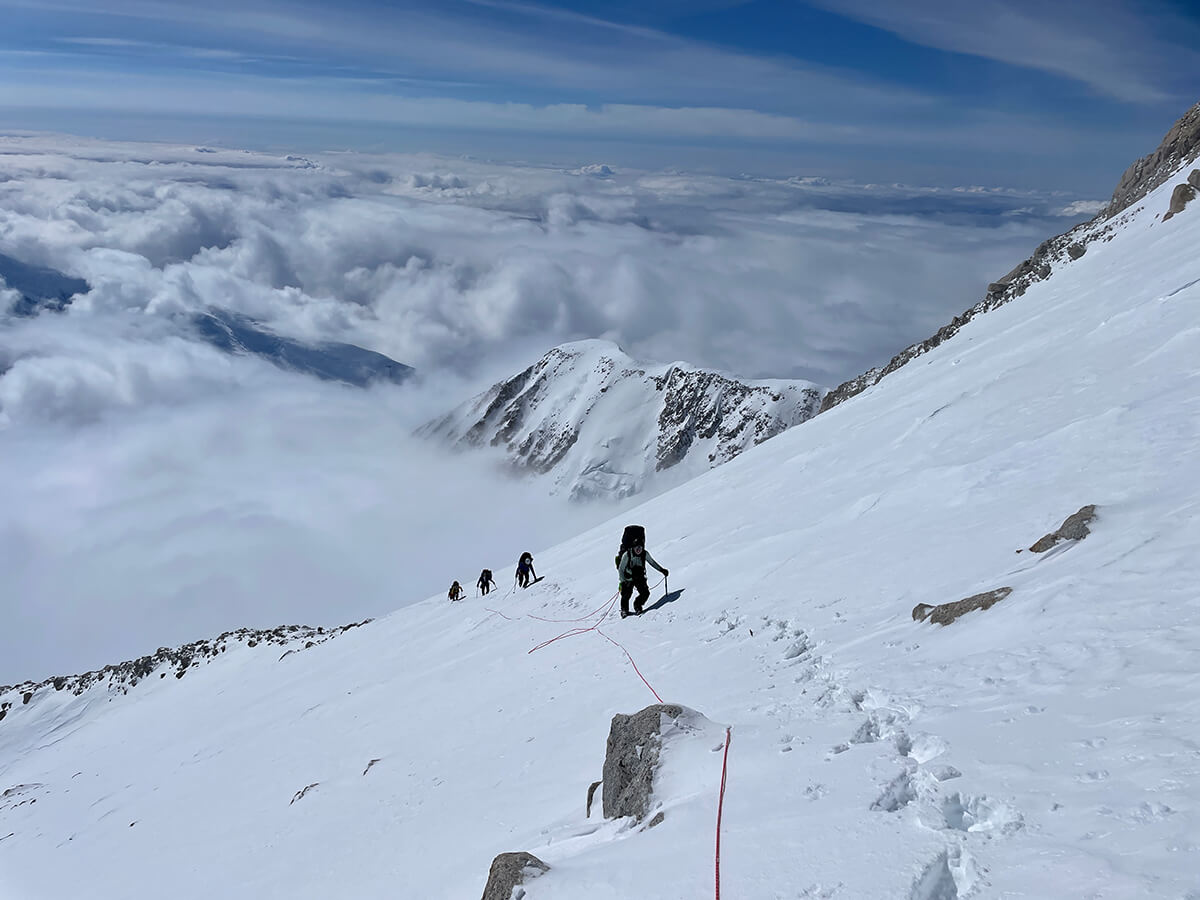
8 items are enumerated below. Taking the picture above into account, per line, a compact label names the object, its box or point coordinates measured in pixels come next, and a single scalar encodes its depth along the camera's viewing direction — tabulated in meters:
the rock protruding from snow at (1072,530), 9.02
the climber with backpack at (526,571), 25.75
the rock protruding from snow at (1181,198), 28.81
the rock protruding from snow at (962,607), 8.46
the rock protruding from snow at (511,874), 5.89
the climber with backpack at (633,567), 15.81
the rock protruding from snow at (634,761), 7.05
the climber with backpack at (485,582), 29.70
